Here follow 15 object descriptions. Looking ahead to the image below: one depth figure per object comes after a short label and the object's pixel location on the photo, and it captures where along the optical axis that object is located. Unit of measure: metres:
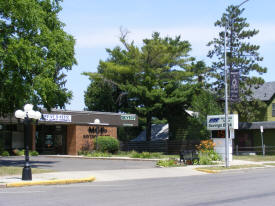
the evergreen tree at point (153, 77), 44.62
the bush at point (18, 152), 37.46
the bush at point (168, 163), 25.10
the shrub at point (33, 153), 37.03
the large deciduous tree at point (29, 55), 22.38
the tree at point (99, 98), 60.28
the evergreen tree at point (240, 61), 42.81
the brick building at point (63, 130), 38.78
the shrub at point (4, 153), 35.94
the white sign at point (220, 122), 28.36
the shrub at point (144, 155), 32.53
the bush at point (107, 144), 38.97
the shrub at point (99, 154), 35.41
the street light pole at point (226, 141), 23.75
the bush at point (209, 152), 28.40
